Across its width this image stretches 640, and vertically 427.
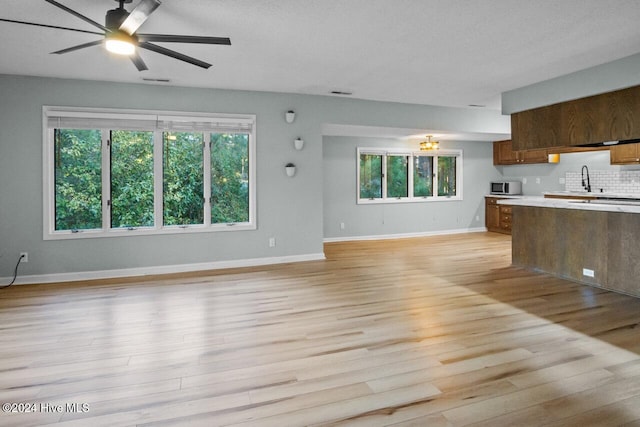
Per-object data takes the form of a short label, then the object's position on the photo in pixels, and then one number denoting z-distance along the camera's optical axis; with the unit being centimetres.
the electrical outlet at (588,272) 436
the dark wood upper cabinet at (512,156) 802
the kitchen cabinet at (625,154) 609
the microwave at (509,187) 877
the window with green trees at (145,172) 487
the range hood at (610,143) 425
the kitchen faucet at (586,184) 726
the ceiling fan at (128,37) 254
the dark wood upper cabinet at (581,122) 414
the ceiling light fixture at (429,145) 773
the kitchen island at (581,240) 400
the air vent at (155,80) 484
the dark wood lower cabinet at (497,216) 860
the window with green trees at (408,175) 830
